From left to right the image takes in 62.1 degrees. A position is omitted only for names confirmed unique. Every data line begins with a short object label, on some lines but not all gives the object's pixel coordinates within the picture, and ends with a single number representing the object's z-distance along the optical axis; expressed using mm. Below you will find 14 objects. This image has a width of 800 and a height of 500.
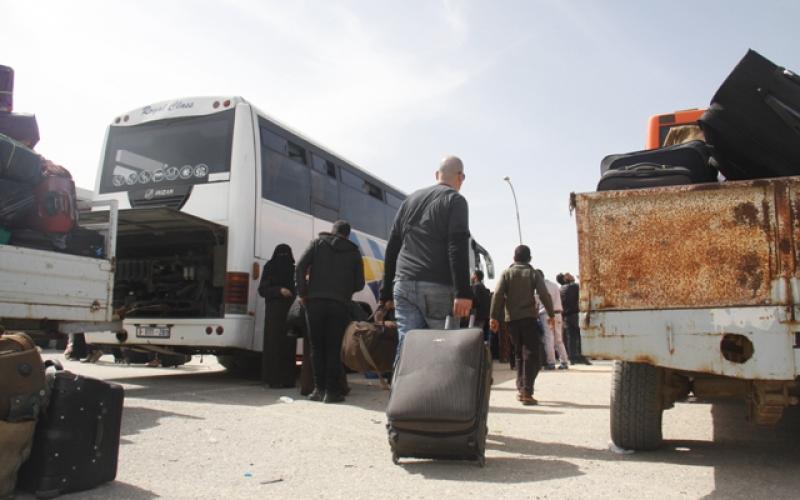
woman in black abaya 7766
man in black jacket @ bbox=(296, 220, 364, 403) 6770
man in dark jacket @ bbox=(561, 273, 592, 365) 13867
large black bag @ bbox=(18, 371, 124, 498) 3002
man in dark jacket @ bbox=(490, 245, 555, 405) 6973
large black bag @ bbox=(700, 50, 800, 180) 3443
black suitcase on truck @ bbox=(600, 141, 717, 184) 3768
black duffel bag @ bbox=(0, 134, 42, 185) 5414
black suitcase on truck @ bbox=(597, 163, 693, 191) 3613
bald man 4348
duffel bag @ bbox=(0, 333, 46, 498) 2816
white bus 7922
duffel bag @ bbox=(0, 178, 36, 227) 5602
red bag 5852
